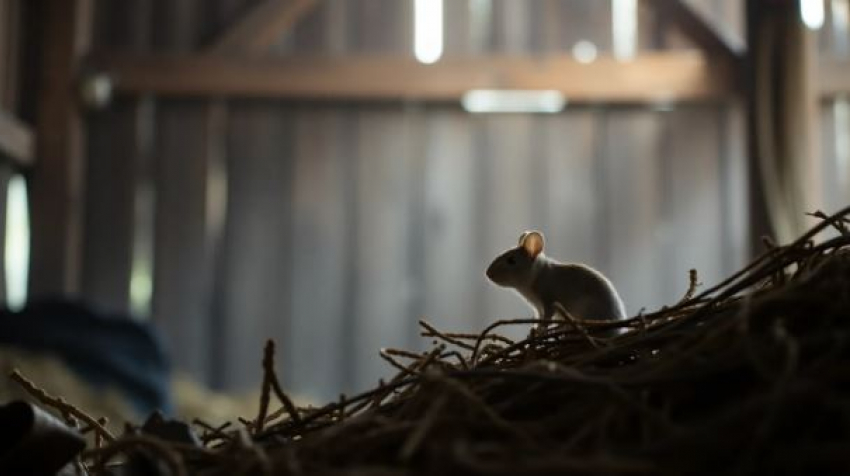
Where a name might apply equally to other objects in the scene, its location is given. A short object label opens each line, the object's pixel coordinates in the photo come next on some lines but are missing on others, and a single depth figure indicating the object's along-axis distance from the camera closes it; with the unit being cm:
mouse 120
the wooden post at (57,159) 399
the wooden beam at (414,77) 395
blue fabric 355
